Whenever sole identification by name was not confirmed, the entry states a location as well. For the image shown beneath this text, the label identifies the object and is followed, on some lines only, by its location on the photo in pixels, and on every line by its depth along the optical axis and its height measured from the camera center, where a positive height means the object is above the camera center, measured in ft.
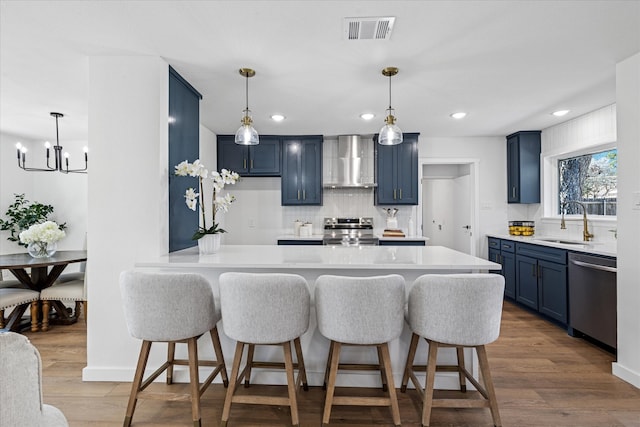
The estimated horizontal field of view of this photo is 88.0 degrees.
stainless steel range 14.55 -0.77
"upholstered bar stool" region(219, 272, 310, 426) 5.59 -1.68
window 11.90 +1.27
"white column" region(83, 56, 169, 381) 7.82 +0.67
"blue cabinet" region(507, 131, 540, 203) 14.82 +2.24
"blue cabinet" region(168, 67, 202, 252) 8.43 +1.92
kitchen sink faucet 11.95 -0.41
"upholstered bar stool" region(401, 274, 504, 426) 5.52 -1.72
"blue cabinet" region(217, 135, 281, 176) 15.51 +2.76
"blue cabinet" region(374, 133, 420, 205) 15.37 +2.02
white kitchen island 6.61 -1.19
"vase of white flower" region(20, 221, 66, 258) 11.13 -0.73
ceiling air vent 6.23 +3.68
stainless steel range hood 15.43 +2.46
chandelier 10.99 +2.25
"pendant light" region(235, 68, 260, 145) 8.43 +2.14
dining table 10.41 -1.85
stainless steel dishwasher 8.96 -2.39
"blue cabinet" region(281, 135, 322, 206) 15.51 +2.01
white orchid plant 7.86 +0.84
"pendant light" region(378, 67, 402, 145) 8.41 +2.15
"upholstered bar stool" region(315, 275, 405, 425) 5.51 -1.68
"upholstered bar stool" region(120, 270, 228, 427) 5.78 -1.72
